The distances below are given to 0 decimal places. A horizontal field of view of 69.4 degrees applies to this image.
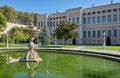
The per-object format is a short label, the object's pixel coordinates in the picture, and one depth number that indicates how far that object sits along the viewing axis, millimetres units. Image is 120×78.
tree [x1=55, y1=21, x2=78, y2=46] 16949
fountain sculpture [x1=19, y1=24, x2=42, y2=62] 7777
